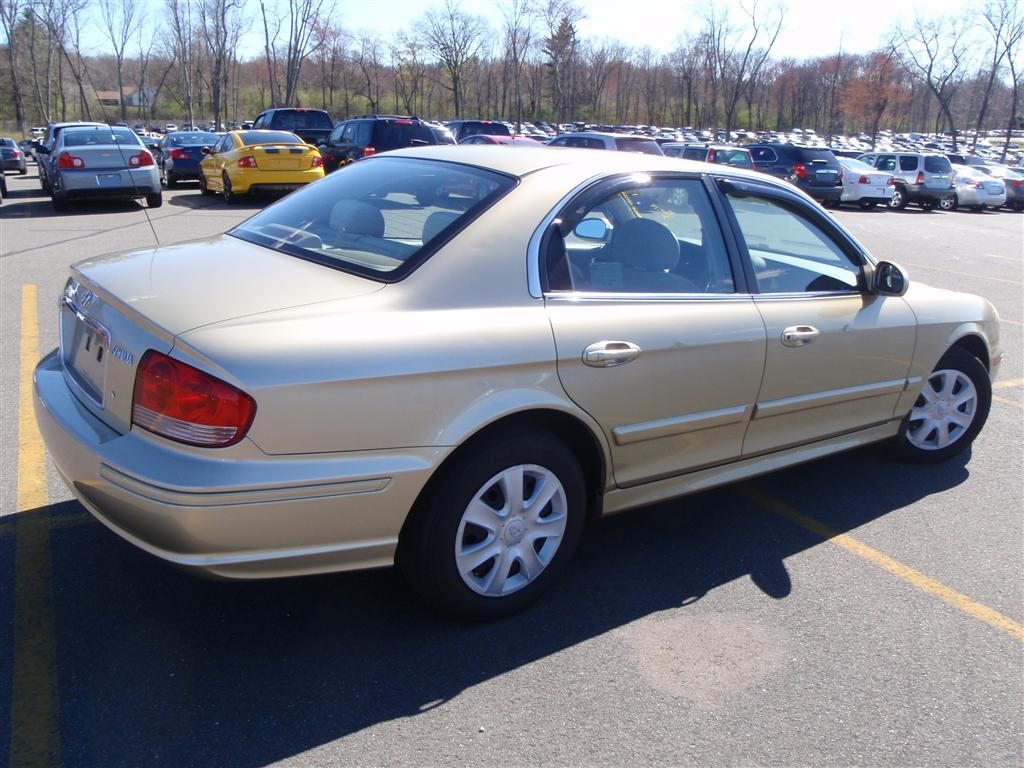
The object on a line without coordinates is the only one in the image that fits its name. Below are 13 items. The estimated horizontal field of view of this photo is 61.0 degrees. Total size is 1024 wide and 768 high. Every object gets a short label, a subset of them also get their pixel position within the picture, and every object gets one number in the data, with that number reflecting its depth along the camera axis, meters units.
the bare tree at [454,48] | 60.38
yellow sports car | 16.64
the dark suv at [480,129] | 26.67
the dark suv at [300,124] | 23.58
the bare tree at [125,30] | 70.38
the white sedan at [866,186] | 24.45
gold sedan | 2.56
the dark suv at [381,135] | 18.33
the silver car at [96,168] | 14.81
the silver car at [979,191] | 27.00
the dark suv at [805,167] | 23.36
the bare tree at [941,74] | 54.38
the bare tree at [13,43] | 57.47
